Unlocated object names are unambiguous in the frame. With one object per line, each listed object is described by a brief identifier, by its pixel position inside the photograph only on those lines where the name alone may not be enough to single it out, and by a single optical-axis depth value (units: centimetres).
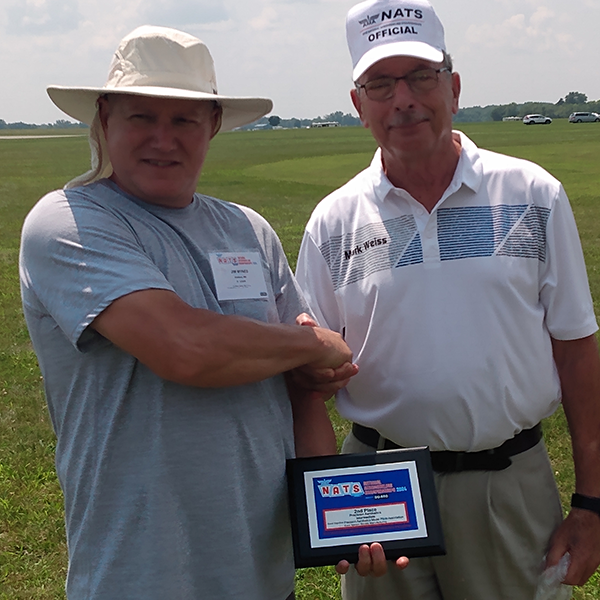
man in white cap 253
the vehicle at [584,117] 7869
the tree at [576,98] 13262
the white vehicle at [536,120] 8050
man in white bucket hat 193
